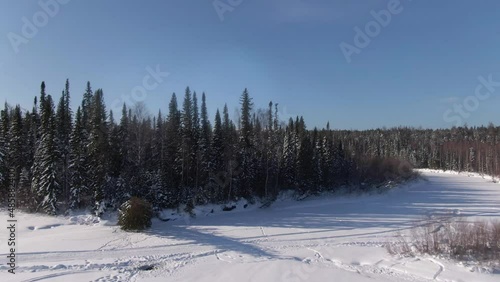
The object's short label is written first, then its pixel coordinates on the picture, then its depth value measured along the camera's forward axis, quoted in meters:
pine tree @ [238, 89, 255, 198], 45.53
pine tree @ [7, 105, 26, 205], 39.72
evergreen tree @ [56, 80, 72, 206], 37.16
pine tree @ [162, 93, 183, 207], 38.59
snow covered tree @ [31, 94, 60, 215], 33.97
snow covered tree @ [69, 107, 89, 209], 34.97
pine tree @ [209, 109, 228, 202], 42.66
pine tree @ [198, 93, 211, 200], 43.21
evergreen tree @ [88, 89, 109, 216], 34.72
